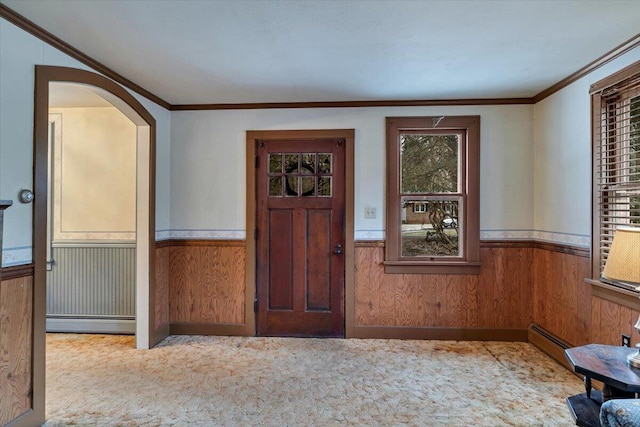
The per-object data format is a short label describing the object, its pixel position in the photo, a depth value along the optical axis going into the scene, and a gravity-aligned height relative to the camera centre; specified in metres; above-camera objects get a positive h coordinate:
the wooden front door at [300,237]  3.83 -0.24
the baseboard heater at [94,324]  3.91 -1.21
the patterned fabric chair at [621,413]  1.22 -0.69
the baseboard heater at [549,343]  3.11 -1.17
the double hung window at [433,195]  3.69 +0.21
